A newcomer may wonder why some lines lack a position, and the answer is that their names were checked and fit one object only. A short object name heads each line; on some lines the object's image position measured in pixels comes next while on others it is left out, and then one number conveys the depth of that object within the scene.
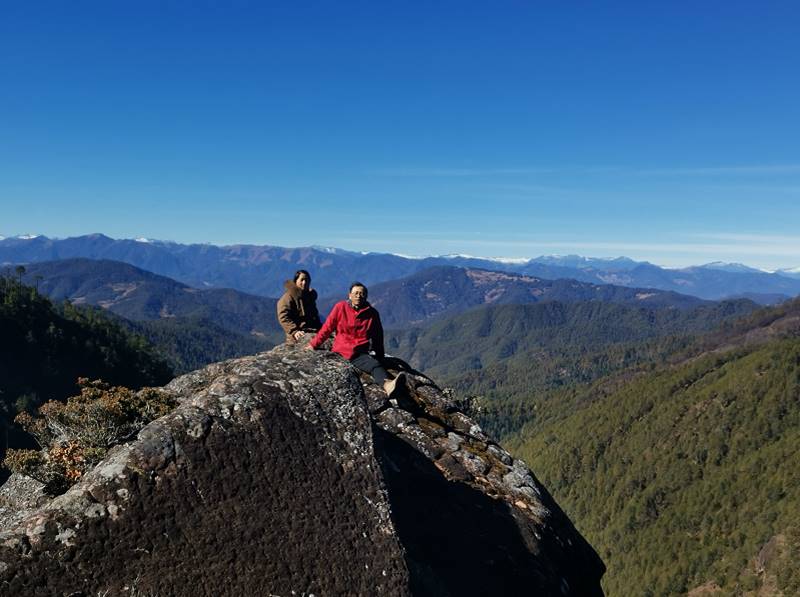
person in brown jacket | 18.39
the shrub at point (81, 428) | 9.22
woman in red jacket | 14.04
